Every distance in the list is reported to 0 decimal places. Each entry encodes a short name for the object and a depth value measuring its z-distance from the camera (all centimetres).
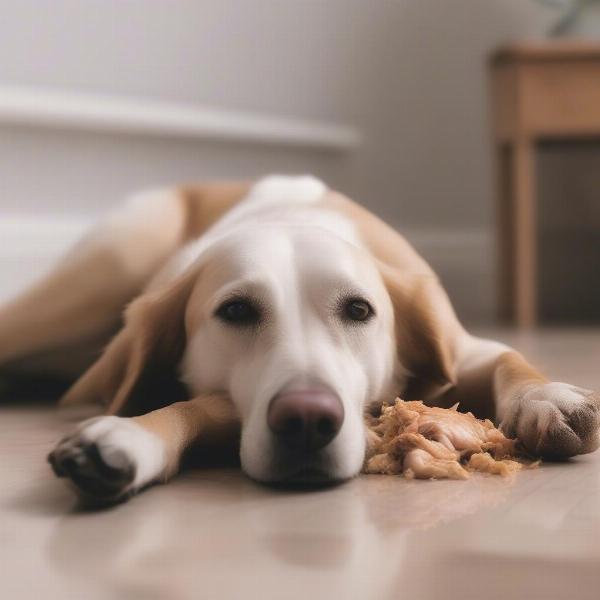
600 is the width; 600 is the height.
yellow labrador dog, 124
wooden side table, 363
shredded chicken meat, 132
